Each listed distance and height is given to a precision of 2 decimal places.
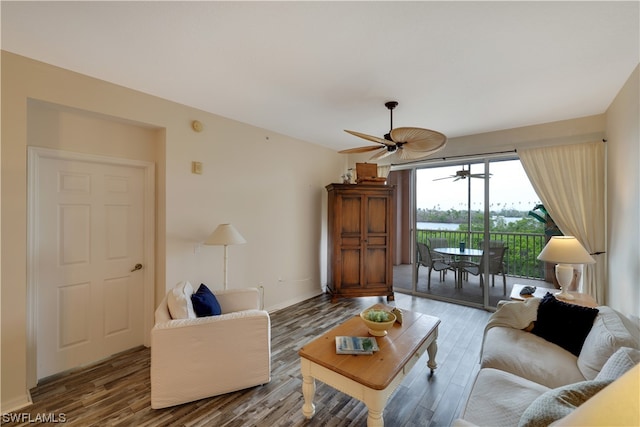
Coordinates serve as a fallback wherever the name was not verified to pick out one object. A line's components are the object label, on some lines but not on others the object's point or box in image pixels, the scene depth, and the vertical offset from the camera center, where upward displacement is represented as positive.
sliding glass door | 3.82 -0.27
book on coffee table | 1.82 -0.93
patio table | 4.15 -0.62
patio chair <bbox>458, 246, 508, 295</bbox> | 4.02 -0.78
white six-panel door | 2.30 -0.45
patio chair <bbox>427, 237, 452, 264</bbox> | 4.54 -0.54
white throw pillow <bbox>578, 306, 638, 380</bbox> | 1.53 -0.77
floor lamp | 2.84 -0.25
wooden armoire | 4.20 -0.41
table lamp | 2.43 -0.39
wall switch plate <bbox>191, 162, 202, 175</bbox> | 2.99 +0.53
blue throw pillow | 2.20 -0.77
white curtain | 3.03 +0.26
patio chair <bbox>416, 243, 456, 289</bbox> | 4.52 -0.84
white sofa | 1.15 -0.98
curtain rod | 3.73 +0.88
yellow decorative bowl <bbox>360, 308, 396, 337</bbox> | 2.01 -0.83
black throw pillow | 1.88 -0.81
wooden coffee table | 1.54 -0.96
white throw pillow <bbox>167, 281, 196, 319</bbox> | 2.06 -0.73
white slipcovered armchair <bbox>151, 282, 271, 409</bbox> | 1.93 -1.06
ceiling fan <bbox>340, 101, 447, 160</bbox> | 2.20 +0.66
